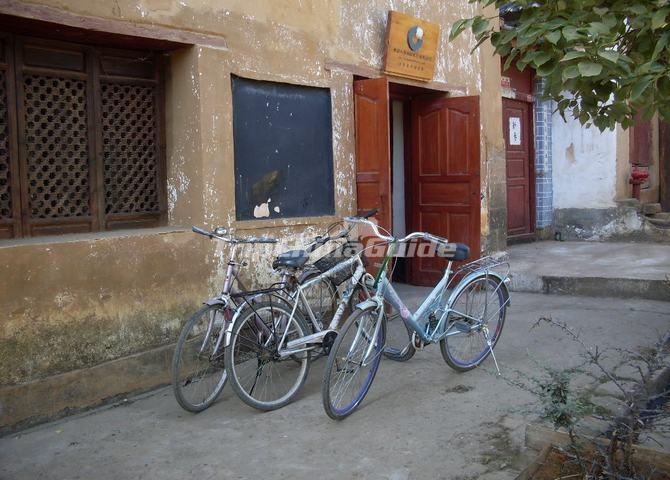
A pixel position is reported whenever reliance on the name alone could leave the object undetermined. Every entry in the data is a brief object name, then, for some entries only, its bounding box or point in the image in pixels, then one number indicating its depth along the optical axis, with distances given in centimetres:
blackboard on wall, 549
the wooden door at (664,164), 1173
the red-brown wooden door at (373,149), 630
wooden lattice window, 445
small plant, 281
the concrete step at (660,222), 1030
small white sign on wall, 1036
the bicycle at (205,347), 412
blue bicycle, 414
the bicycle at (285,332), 429
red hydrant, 1048
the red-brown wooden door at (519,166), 1032
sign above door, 679
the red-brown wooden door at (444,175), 740
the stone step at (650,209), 1059
